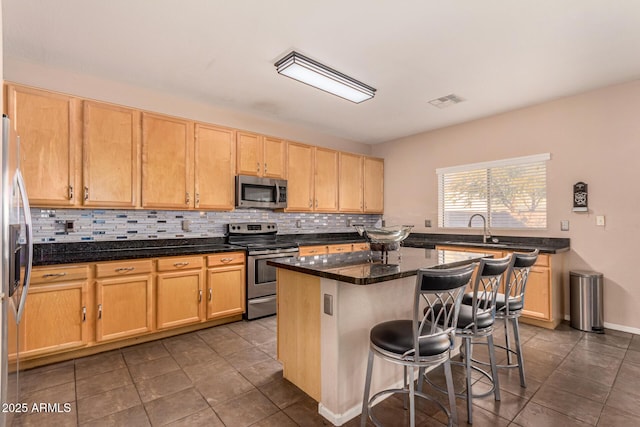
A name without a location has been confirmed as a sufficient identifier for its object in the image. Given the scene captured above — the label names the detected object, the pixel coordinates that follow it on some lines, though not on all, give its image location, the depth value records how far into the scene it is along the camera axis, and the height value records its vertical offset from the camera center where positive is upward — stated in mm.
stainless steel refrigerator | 1478 -222
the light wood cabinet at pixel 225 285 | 3588 -815
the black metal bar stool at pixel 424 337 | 1539 -666
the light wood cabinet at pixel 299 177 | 4770 +603
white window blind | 4094 +319
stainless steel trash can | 3436 -991
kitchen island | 1924 -700
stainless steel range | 3881 -652
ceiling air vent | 3818 +1447
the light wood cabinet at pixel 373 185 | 5805 +579
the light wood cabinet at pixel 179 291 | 3256 -814
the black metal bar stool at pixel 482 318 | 1952 -671
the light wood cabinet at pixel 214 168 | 3855 +623
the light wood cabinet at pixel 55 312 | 2570 -820
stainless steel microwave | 4164 +333
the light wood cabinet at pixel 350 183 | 5438 +575
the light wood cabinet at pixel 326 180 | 5102 +591
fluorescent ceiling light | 2848 +1397
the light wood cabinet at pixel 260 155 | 4230 +862
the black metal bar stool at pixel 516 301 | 2197 -658
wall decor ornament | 3668 +204
